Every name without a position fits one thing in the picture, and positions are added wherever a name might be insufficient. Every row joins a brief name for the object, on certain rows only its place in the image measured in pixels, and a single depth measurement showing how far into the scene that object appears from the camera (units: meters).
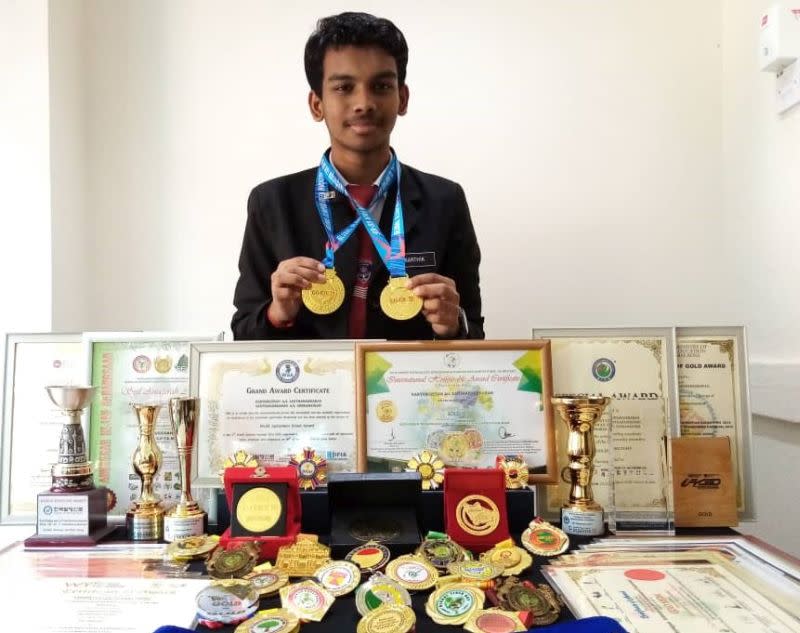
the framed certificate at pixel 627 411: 1.02
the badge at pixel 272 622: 0.70
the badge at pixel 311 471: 0.99
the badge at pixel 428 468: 0.99
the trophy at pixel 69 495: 0.98
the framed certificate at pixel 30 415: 1.05
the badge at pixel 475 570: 0.81
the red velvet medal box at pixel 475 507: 0.94
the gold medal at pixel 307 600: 0.73
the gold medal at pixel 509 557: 0.85
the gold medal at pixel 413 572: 0.80
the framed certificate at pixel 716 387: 1.06
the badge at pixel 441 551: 0.86
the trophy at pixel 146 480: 1.00
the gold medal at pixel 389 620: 0.69
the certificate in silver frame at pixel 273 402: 1.03
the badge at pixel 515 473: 0.99
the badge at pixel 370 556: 0.85
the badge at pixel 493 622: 0.70
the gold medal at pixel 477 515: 0.95
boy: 1.45
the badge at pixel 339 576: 0.79
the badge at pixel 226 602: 0.72
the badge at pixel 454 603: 0.73
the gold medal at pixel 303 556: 0.85
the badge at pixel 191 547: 0.90
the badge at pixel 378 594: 0.74
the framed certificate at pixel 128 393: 1.06
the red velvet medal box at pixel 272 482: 0.93
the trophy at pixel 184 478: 0.97
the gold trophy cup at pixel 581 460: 0.98
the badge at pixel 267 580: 0.79
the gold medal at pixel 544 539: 0.92
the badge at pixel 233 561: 0.85
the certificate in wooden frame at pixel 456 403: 1.02
